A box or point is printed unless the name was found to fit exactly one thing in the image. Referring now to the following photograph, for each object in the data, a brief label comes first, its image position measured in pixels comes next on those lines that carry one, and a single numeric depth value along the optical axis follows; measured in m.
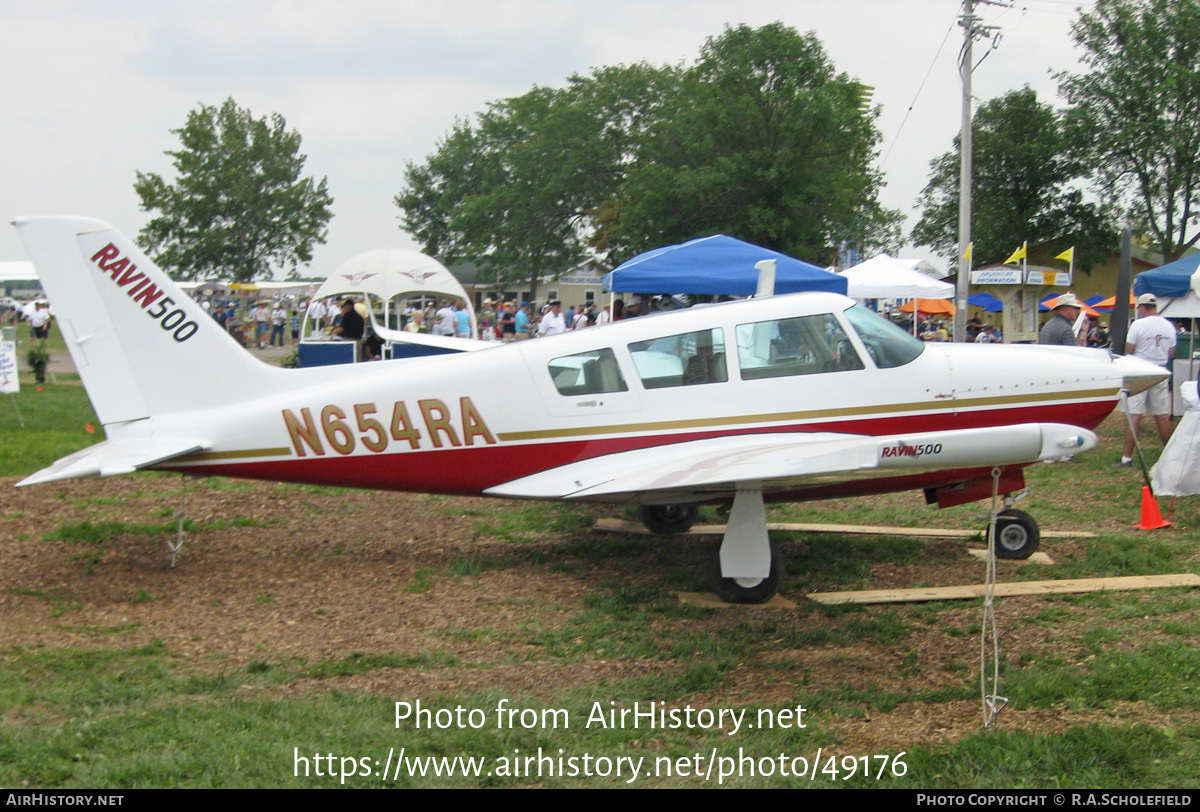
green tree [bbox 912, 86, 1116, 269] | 45.69
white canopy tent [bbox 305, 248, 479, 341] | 20.36
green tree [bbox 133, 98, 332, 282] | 55.91
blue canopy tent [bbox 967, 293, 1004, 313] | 45.41
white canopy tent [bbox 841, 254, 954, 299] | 20.55
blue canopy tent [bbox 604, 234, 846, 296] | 13.23
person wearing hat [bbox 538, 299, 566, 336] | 21.97
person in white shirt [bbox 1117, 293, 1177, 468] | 11.38
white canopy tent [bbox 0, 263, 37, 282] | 37.91
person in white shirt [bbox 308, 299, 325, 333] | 28.81
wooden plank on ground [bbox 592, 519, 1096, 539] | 8.56
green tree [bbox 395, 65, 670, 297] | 58.94
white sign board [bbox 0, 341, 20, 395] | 14.57
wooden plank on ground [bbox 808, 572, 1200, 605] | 6.74
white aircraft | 7.04
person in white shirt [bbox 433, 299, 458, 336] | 24.56
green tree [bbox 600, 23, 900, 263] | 40.38
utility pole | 21.11
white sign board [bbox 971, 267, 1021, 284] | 23.08
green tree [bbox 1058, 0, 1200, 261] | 42.44
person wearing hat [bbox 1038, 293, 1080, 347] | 11.56
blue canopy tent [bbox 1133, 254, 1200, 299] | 14.36
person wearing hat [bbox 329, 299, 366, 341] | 17.06
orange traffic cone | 8.64
